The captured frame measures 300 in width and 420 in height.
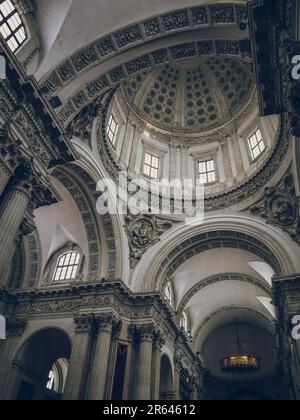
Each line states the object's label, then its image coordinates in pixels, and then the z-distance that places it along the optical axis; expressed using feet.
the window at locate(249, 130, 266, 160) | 69.86
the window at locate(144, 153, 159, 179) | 75.41
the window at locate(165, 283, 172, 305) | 74.73
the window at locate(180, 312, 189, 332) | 82.74
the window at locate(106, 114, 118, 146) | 67.86
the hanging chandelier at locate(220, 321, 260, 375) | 90.53
